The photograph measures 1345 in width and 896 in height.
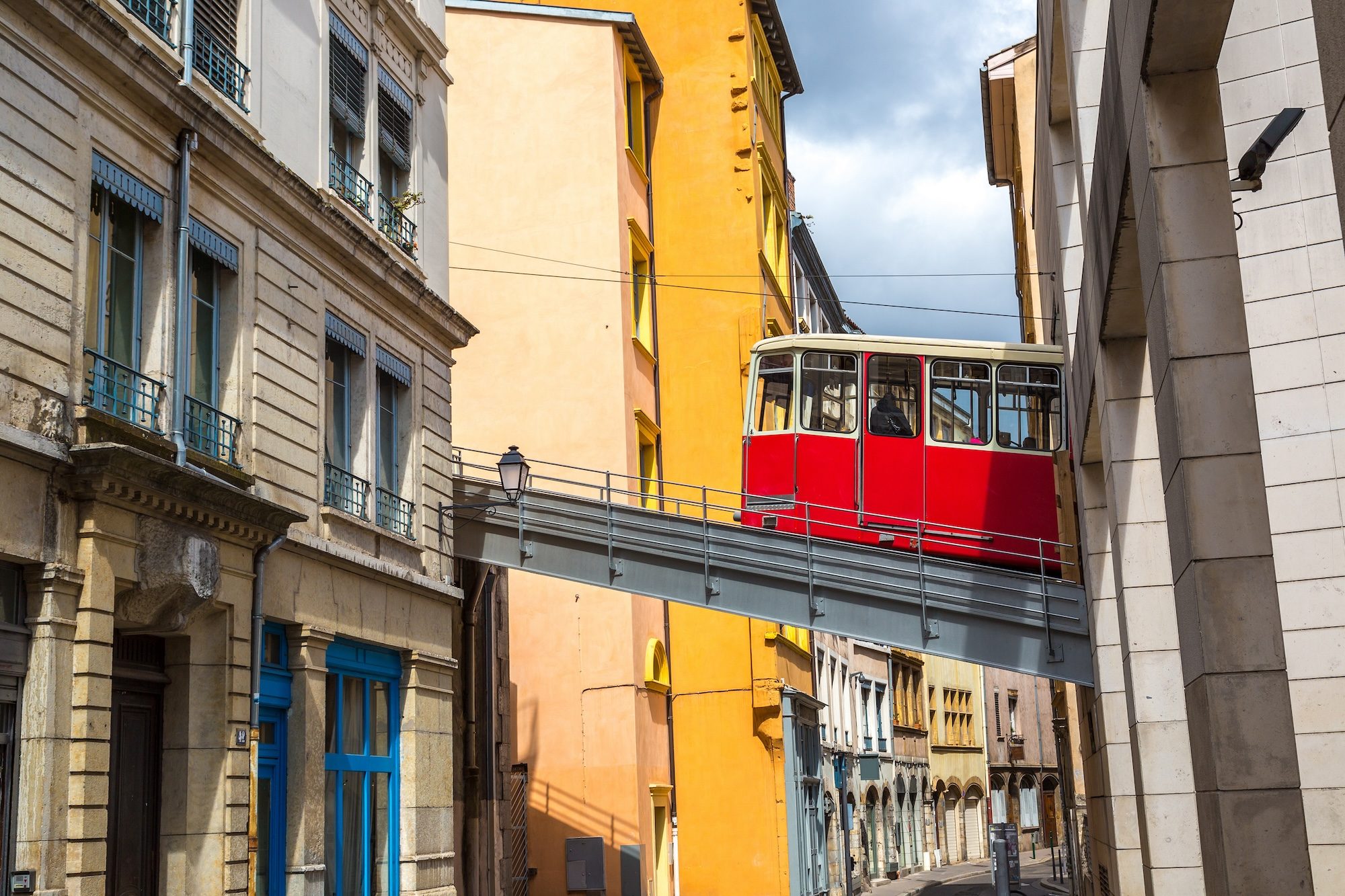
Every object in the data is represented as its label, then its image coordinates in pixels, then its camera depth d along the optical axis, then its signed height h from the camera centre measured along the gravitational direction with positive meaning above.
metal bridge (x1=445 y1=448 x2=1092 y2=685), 17.00 +2.30
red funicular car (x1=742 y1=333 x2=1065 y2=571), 19.92 +4.27
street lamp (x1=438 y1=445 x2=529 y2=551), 18.75 +3.75
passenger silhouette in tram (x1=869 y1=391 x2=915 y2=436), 20.38 +4.66
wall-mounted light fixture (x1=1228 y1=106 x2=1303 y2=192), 7.84 +3.25
